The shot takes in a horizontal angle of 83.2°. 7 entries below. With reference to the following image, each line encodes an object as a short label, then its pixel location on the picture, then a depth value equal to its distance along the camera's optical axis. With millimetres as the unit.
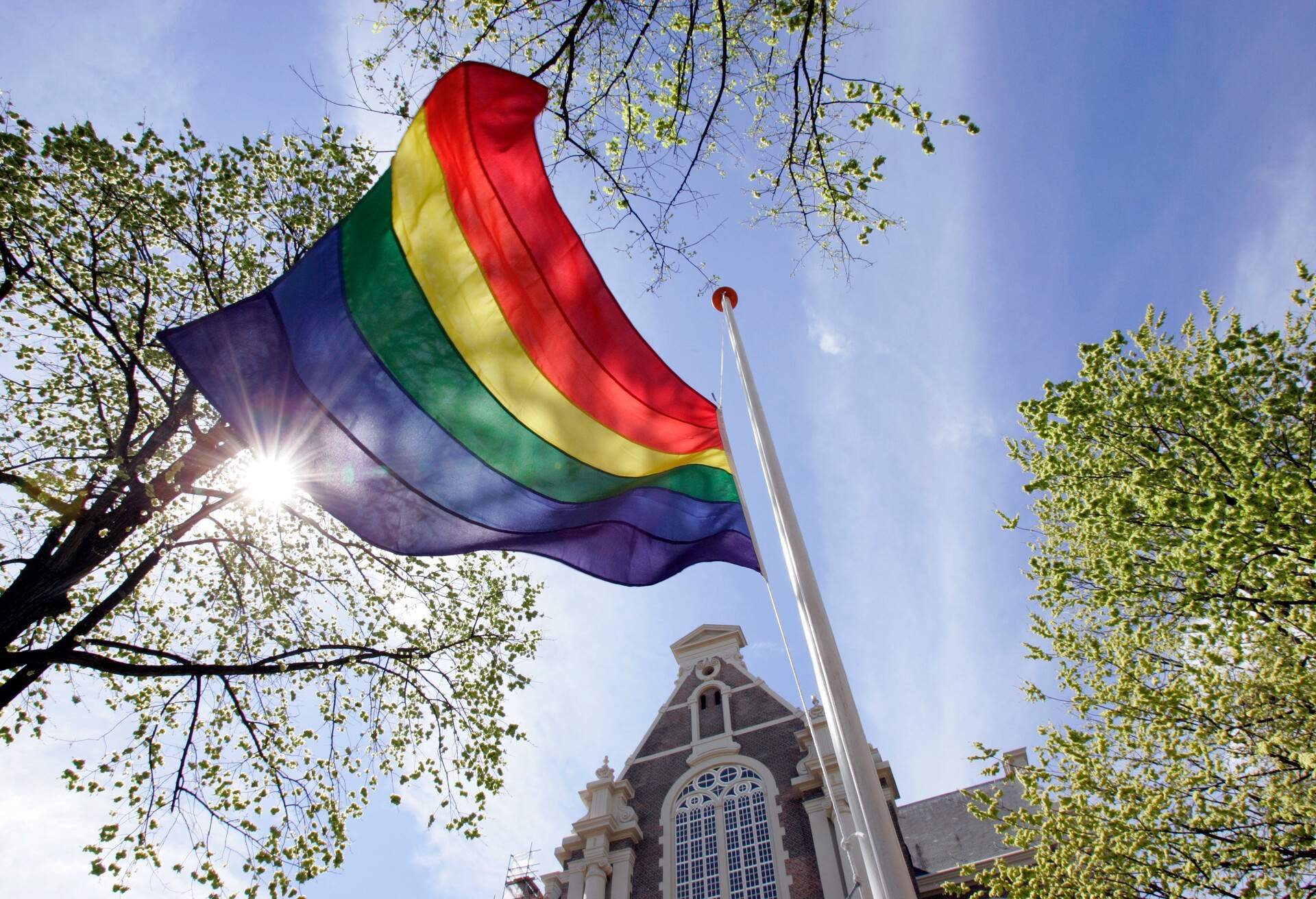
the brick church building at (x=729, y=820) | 16719
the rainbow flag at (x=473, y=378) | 5527
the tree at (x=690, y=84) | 6879
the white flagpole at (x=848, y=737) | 3137
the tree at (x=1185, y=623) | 9781
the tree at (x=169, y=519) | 10000
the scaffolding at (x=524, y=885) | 22734
